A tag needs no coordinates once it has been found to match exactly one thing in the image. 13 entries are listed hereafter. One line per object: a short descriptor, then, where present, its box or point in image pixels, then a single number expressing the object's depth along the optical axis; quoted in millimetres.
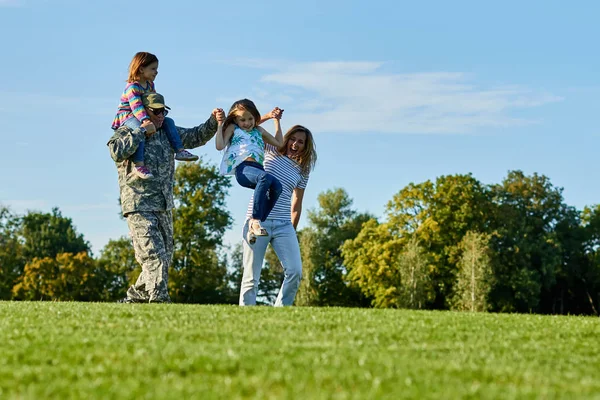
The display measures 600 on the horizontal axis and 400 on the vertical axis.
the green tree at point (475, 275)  63062
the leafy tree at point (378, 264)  67562
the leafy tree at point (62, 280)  73875
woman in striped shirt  13422
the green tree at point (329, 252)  78250
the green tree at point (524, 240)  67688
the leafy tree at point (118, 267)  64938
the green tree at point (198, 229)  59500
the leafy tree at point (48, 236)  88750
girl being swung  13109
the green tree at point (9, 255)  78375
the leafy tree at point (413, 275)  63969
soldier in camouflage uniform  13891
